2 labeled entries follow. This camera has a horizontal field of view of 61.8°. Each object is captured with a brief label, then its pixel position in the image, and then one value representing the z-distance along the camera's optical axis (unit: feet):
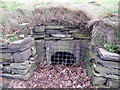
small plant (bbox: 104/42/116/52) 8.15
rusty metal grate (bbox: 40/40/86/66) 11.93
